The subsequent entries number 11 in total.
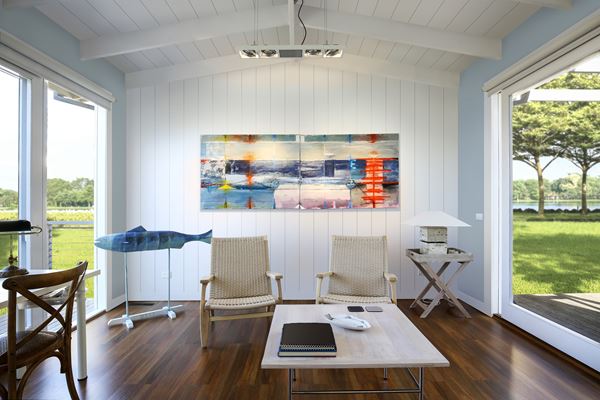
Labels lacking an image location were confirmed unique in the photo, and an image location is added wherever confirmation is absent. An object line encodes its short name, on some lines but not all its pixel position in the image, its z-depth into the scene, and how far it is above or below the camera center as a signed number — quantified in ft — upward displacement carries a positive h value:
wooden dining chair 5.31 -2.41
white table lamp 11.77 -1.01
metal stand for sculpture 11.00 -3.89
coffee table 5.25 -2.51
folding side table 11.71 -2.37
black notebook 5.44 -2.34
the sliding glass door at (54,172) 8.90 +0.91
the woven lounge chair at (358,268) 10.75 -2.14
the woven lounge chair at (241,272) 10.45 -2.25
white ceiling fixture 9.05 +4.09
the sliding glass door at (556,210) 8.82 -0.27
